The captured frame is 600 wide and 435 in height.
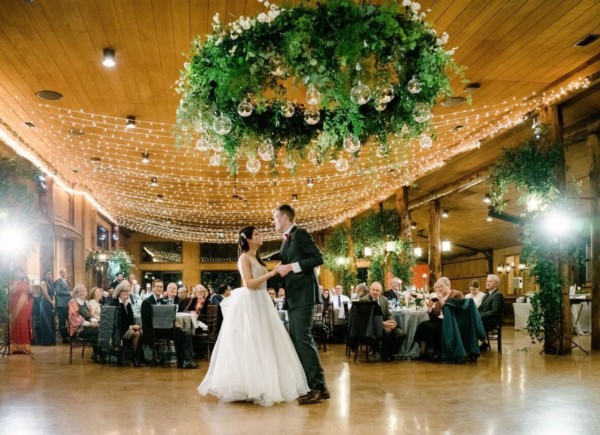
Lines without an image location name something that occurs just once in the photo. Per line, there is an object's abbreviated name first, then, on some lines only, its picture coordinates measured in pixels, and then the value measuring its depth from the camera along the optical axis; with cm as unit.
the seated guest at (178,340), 767
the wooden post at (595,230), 901
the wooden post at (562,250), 845
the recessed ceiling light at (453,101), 814
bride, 500
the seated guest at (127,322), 805
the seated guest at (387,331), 806
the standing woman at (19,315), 952
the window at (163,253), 2591
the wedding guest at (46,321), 1162
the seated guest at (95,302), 946
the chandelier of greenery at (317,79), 394
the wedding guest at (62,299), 1210
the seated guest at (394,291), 1039
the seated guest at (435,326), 800
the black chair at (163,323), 776
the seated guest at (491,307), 877
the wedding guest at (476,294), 992
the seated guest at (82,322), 844
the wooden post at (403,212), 1422
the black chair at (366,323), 786
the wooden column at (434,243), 1463
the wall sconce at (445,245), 1691
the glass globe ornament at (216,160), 495
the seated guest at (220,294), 925
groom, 500
